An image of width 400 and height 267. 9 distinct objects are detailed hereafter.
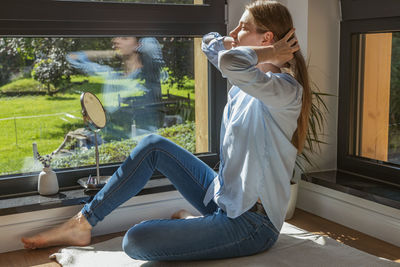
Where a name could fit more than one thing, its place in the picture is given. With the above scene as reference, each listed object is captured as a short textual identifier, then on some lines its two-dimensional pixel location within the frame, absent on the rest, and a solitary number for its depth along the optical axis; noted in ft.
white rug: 6.48
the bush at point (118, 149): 8.73
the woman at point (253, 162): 5.75
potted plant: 8.55
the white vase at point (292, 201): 8.69
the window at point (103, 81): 8.11
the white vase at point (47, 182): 7.99
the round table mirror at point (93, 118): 8.06
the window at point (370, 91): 8.34
